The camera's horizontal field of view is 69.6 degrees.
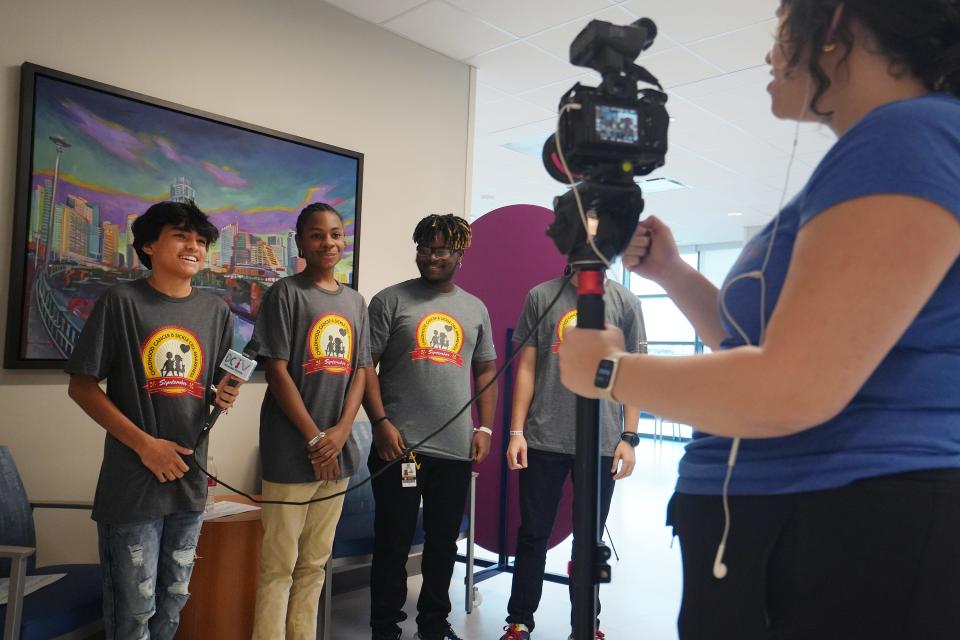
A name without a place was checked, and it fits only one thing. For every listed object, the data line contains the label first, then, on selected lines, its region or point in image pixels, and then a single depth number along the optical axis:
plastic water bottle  2.49
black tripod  0.85
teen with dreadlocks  2.49
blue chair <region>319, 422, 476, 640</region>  2.56
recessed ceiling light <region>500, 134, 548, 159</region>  5.45
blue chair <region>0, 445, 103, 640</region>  1.61
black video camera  0.84
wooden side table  2.31
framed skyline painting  2.42
